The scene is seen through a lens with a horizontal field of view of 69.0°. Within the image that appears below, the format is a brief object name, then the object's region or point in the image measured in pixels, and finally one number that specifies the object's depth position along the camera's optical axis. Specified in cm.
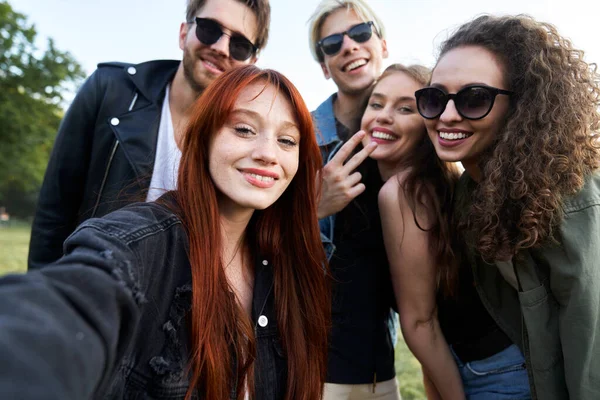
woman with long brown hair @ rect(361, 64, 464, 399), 247
